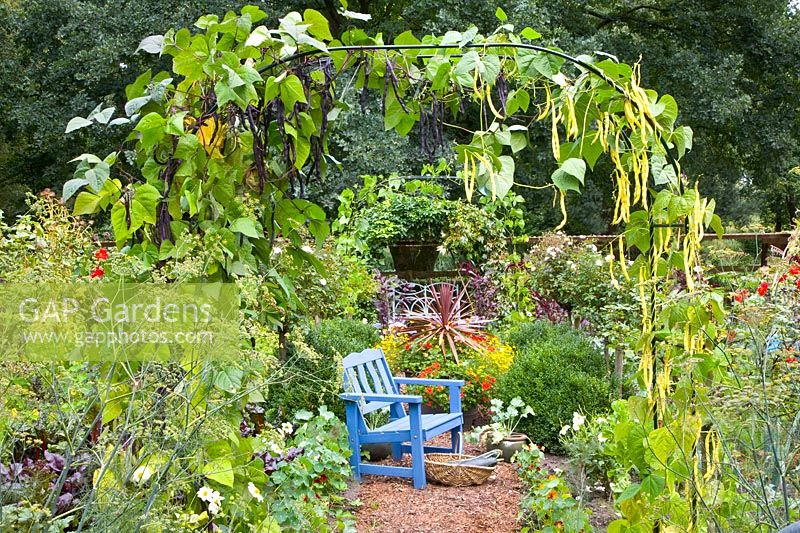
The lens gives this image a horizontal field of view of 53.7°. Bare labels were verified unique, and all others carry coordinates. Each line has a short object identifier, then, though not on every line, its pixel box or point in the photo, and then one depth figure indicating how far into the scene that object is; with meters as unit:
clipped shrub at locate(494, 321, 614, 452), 5.02
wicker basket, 4.50
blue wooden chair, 4.45
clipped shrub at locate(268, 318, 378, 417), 5.17
